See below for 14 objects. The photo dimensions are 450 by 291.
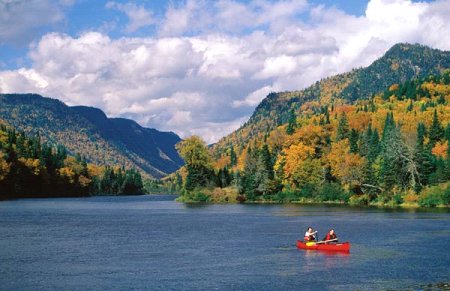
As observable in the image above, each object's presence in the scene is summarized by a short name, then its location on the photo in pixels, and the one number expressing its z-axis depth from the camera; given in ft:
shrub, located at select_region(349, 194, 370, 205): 545.85
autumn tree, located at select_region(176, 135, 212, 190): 635.25
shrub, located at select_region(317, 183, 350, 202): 584.81
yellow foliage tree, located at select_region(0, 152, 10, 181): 652.07
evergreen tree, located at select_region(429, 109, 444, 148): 630.66
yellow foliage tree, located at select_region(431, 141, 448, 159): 578.25
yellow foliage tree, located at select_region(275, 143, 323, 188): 616.43
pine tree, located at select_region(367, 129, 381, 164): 581.69
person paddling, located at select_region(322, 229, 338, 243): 232.94
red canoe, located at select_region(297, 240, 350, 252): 220.64
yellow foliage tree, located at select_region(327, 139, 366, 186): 552.00
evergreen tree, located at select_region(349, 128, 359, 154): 620.90
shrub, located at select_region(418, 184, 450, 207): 476.13
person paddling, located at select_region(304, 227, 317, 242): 237.66
